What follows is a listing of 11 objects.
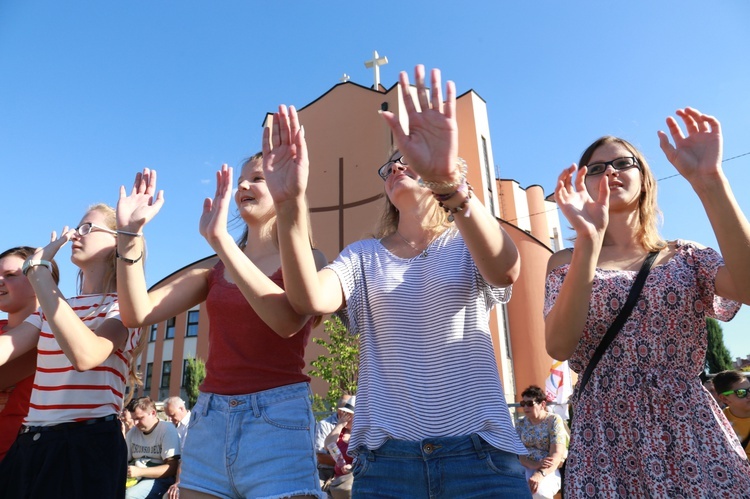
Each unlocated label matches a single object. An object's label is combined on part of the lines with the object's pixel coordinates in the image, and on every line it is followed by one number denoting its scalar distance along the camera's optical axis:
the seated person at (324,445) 7.56
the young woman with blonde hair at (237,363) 1.96
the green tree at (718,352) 32.34
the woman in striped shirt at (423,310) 1.66
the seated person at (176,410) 9.49
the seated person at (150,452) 5.89
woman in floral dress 1.77
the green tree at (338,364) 15.20
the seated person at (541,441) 6.05
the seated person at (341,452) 5.81
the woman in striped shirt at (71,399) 2.39
